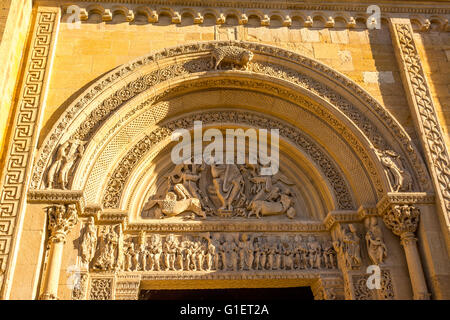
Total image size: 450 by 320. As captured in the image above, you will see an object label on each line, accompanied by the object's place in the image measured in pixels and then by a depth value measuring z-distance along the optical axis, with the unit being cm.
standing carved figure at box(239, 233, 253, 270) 748
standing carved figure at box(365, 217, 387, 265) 723
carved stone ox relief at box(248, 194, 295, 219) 808
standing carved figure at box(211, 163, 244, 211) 818
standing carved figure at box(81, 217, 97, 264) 687
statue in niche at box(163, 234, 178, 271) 739
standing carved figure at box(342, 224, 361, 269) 729
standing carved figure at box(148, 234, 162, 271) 735
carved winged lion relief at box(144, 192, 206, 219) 794
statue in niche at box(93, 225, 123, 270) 698
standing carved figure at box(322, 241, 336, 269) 759
